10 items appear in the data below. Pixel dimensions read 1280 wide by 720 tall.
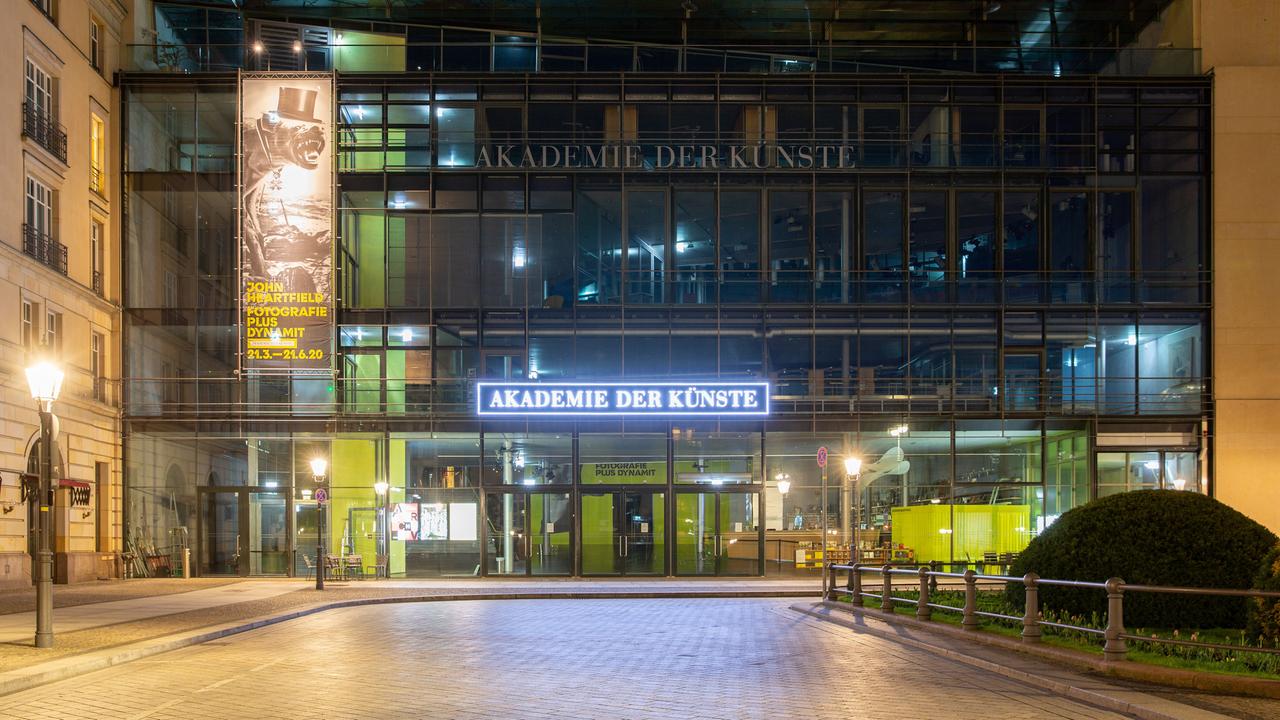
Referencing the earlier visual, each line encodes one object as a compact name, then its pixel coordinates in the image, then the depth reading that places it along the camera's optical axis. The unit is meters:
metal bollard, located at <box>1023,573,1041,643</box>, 16.31
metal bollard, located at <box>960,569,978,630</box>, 18.27
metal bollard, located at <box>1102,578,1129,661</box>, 14.09
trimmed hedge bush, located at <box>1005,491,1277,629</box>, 16.62
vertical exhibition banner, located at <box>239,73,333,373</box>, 36.44
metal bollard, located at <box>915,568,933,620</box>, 20.74
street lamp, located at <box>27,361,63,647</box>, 17.30
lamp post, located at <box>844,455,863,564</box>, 28.73
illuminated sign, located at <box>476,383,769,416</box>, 36.28
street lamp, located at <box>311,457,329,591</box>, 31.44
